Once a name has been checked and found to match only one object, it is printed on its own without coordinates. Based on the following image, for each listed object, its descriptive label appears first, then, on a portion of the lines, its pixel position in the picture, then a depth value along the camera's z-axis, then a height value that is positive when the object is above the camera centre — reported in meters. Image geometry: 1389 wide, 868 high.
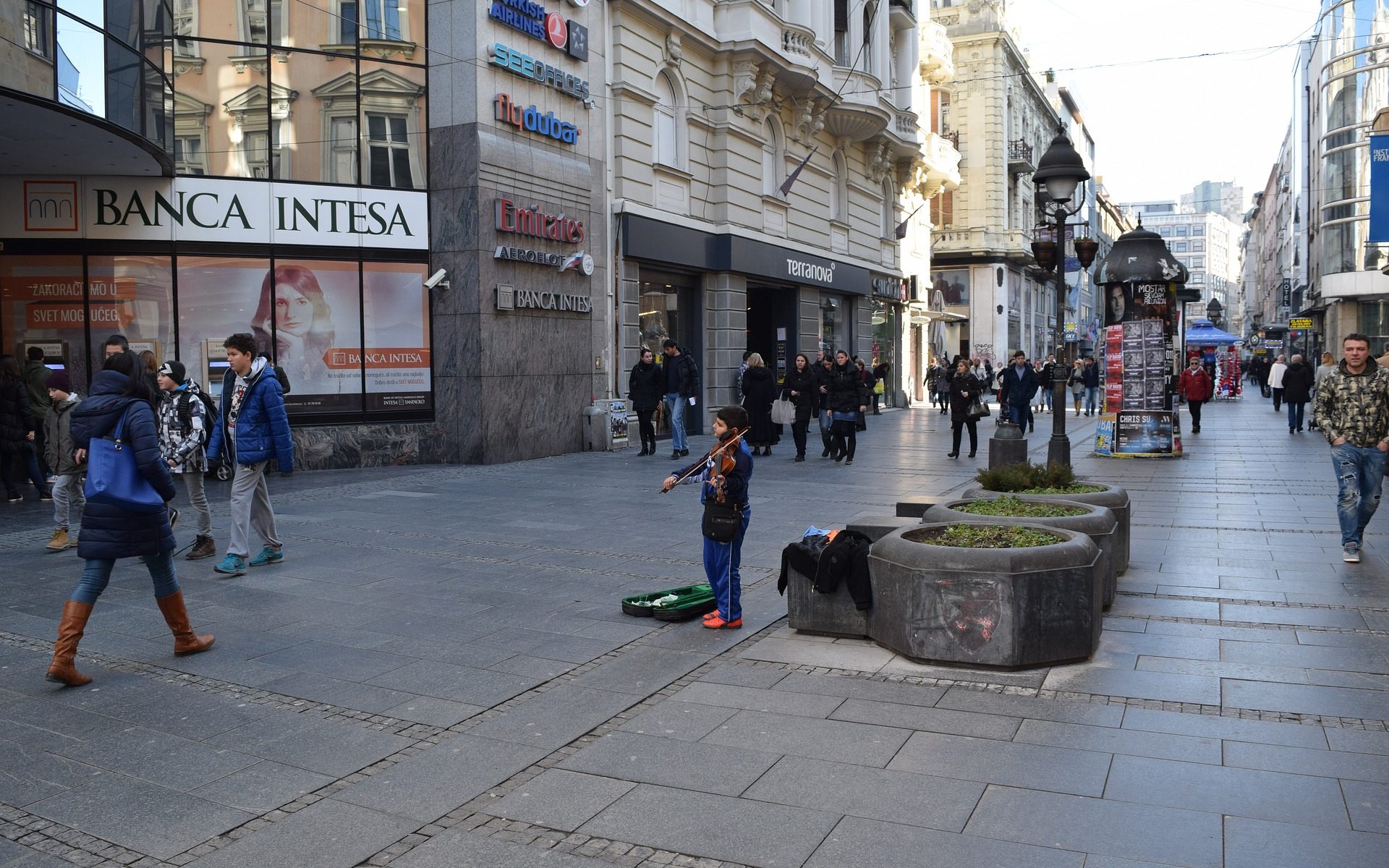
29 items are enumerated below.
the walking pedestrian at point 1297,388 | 24.31 -0.18
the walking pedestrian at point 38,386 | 13.55 +0.06
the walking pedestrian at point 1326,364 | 23.03 +0.33
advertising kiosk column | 18.95 +0.57
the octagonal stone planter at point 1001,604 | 5.85 -1.17
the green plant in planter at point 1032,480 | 8.72 -0.77
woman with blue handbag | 6.02 -0.55
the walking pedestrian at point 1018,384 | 20.16 -0.04
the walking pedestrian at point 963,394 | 18.14 -0.19
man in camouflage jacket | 8.72 -0.39
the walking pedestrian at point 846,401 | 17.70 -0.28
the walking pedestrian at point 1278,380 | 33.84 +0.01
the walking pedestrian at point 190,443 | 9.44 -0.45
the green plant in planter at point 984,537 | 6.38 -0.89
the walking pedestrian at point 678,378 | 19.11 +0.12
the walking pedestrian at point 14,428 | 13.20 -0.44
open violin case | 7.16 -1.41
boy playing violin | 6.79 -0.64
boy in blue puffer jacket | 8.70 -0.33
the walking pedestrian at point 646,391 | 18.84 -0.09
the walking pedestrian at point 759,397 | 18.44 -0.21
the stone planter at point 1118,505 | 8.41 -0.93
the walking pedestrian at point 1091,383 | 31.73 -0.03
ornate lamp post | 14.16 +2.43
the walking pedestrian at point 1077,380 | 33.03 +0.04
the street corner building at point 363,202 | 14.91 +2.78
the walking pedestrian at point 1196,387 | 25.08 -0.14
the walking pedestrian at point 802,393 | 18.38 -0.14
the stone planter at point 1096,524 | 7.09 -0.90
